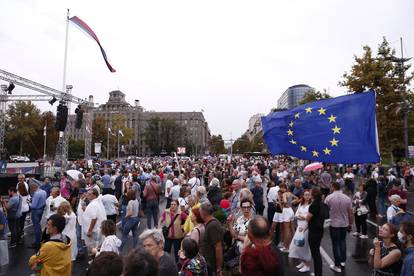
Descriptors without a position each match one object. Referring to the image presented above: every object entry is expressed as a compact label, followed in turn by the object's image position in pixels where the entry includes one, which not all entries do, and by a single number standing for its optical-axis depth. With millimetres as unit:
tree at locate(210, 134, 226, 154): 139575
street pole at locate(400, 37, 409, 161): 18956
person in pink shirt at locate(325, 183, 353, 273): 6770
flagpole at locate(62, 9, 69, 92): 20250
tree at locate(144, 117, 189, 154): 114875
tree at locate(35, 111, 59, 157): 64375
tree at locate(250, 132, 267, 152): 111544
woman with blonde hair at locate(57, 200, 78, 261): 6472
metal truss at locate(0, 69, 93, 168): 19609
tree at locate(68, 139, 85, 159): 81438
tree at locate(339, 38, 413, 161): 23984
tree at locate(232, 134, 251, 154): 132212
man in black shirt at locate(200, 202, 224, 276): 4820
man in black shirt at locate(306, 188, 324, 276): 6152
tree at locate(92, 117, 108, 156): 85750
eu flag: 6441
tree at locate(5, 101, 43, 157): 59978
